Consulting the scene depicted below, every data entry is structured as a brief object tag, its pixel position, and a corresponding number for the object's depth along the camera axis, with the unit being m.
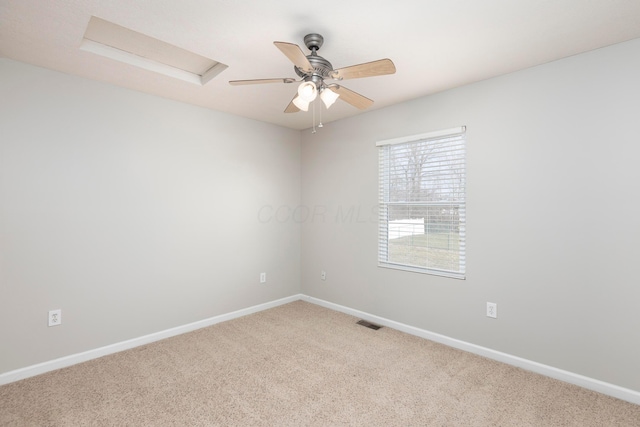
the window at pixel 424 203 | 2.95
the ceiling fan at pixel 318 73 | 1.71
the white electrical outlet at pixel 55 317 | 2.53
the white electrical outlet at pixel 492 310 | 2.68
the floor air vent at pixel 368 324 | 3.41
